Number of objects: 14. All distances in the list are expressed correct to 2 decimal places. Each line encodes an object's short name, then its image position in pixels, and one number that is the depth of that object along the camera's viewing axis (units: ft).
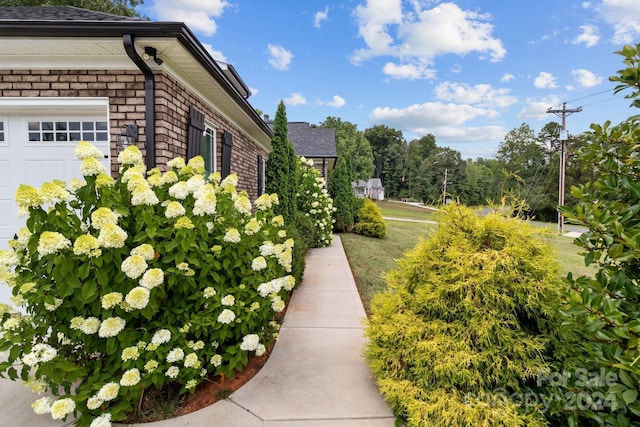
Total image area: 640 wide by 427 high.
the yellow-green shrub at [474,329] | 6.32
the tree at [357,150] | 140.86
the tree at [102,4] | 38.58
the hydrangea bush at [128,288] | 6.28
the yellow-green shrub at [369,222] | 39.24
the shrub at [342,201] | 41.65
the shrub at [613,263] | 3.90
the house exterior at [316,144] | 48.92
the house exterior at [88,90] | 10.00
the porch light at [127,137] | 11.19
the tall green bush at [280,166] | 22.93
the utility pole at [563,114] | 59.57
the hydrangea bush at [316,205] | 29.94
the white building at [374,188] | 201.05
